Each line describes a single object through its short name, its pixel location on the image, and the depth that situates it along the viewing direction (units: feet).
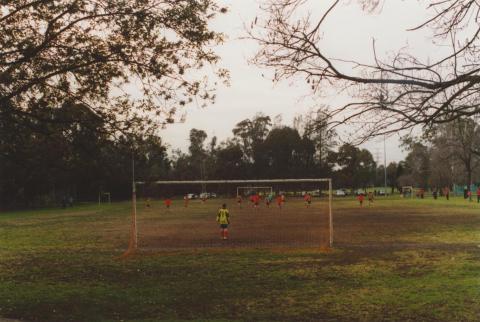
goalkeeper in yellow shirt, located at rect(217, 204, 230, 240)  70.44
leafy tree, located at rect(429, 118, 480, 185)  187.89
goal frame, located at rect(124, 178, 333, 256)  59.93
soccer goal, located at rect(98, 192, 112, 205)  249.28
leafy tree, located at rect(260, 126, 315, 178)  303.27
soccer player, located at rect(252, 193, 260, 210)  157.57
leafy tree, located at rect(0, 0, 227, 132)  32.45
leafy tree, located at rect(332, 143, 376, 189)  294.11
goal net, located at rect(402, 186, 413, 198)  261.73
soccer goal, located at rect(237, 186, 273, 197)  220.19
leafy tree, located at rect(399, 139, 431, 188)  311.47
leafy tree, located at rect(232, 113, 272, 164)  337.97
